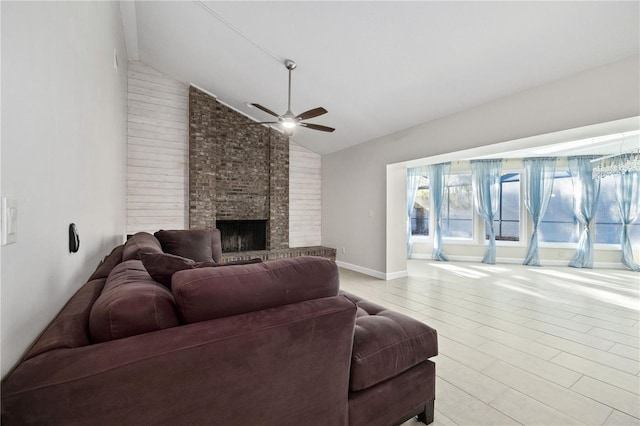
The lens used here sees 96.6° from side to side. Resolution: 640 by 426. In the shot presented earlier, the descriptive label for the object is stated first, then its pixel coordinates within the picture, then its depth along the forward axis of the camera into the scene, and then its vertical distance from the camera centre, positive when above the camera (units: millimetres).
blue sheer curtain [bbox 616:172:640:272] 5941 +175
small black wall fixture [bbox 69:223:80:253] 1490 -131
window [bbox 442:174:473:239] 7461 +149
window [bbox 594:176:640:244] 6297 -62
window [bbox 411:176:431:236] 7766 +72
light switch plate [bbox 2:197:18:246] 793 -19
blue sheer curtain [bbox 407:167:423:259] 7570 +659
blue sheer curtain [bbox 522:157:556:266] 6582 +496
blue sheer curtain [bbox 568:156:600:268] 6281 +252
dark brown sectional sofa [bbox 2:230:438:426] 792 -473
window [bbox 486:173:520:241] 7020 +85
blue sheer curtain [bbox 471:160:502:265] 6922 +563
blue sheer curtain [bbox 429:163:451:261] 7324 +392
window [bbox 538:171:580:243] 6656 -64
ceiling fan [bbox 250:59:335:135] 3498 +1180
